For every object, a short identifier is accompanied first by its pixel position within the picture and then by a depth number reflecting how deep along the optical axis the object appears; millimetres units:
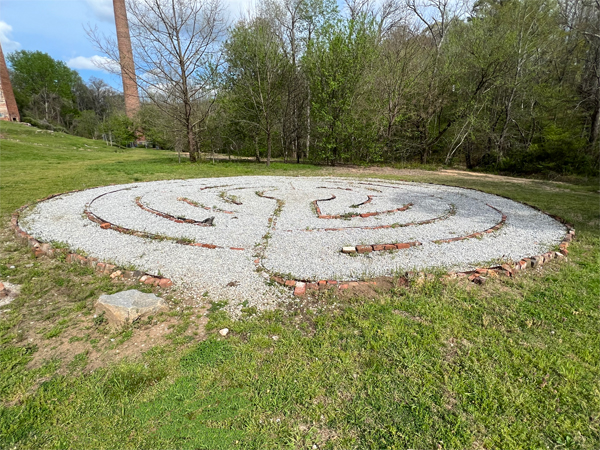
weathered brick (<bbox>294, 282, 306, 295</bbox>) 4013
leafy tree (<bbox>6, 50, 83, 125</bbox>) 55531
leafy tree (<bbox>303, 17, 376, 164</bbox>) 18734
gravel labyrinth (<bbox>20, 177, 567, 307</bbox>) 4688
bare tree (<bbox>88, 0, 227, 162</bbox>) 18500
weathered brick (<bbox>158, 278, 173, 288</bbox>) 4148
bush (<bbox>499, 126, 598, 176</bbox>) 16234
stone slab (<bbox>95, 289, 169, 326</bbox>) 3320
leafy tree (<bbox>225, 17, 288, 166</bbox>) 19625
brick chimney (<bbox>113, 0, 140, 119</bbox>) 41625
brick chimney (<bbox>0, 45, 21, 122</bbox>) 37906
